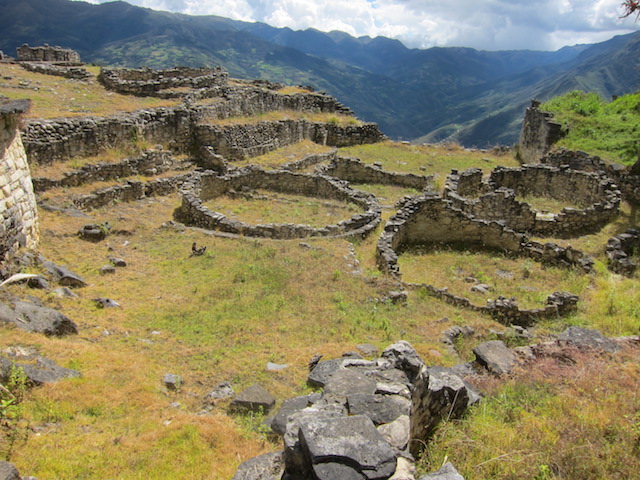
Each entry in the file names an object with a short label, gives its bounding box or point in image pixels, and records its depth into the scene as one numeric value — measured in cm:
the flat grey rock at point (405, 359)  615
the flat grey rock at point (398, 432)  484
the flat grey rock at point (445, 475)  457
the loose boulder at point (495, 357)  802
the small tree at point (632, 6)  1808
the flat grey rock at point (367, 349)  874
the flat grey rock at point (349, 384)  570
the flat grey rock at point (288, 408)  620
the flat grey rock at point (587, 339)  848
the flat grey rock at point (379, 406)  521
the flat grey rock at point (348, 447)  429
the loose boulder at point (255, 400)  705
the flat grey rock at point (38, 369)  621
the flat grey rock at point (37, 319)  788
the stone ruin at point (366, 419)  436
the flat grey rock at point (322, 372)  744
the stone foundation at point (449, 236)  1473
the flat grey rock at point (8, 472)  437
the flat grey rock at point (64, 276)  1071
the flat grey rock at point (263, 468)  486
